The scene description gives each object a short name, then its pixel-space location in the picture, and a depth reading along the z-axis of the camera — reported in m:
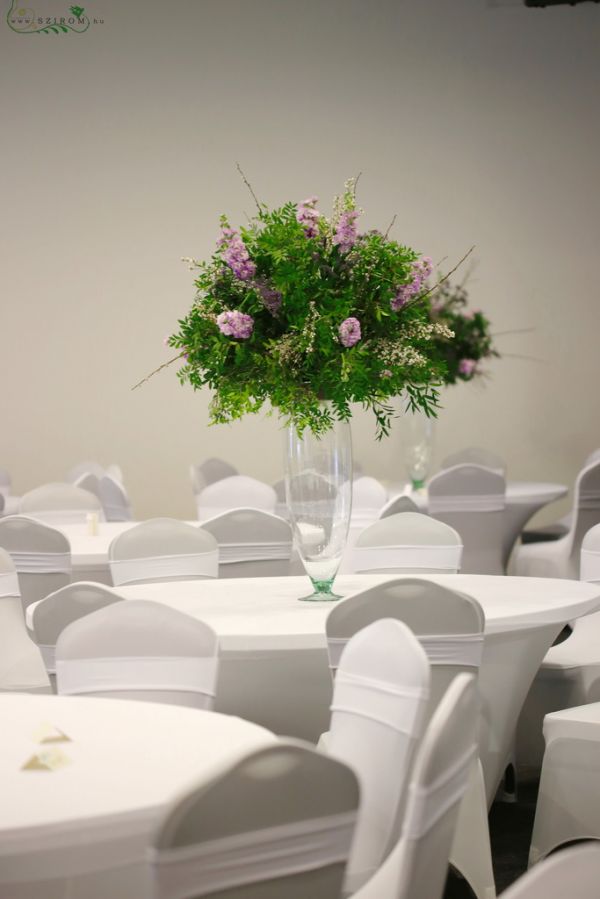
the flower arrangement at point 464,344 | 7.69
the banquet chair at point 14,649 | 3.88
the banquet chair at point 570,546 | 6.32
